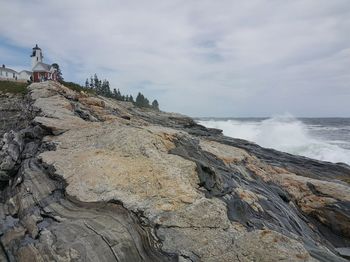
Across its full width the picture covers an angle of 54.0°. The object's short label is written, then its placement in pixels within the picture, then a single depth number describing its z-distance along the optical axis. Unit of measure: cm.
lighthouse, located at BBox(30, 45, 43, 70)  8119
